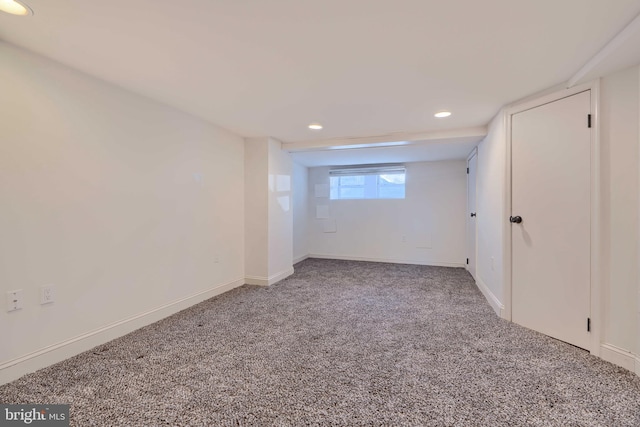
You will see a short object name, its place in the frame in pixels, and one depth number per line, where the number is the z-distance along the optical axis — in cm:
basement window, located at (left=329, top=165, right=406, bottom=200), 516
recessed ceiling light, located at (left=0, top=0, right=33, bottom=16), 125
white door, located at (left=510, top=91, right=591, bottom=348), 197
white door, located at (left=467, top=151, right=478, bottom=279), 400
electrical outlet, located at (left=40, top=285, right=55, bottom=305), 173
